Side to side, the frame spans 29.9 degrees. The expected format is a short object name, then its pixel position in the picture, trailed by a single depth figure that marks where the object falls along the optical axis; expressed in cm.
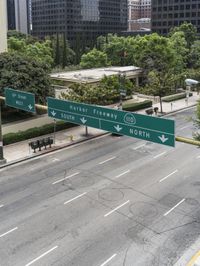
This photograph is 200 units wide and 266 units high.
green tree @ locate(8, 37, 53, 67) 7912
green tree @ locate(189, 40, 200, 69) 8450
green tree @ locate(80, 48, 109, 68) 8175
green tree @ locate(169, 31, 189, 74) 7519
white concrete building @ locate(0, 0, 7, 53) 4997
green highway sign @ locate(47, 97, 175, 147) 2119
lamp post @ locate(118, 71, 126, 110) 3888
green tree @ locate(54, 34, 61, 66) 9004
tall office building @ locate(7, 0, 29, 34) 19750
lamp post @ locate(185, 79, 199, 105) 3275
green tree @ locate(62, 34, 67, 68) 8788
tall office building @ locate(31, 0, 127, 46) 16062
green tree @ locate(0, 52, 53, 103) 3909
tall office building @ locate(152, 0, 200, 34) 12988
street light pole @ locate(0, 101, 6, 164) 3013
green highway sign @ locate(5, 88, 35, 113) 2912
